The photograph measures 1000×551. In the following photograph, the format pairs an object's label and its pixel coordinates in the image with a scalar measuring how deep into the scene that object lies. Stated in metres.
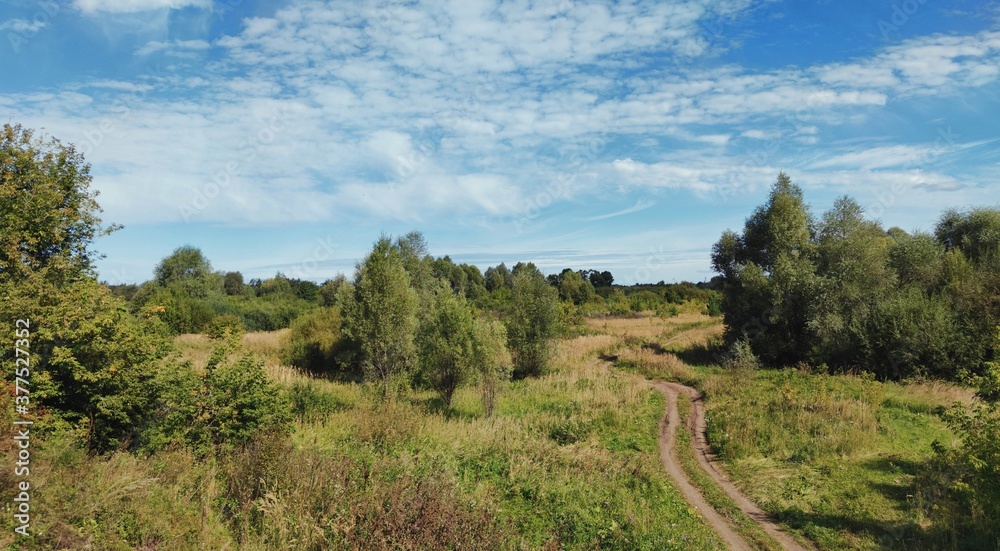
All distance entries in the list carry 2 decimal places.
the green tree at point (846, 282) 23.23
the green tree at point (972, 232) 30.77
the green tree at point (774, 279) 25.58
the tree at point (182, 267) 64.12
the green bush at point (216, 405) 9.29
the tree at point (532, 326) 26.50
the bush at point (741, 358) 23.02
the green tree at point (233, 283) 90.87
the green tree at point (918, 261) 27.41
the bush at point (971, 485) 6.55
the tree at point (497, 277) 94.05
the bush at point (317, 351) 24.94
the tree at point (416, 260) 31.49
